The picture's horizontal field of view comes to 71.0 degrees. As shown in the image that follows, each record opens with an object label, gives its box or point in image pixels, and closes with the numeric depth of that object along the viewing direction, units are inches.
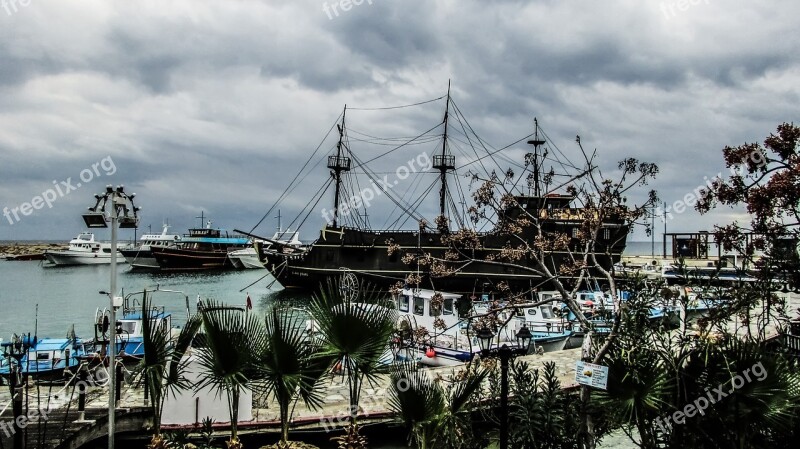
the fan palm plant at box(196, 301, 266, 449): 262.7
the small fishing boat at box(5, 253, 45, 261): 5088.6
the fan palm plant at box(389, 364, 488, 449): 262.2
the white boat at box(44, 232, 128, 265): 3767.2
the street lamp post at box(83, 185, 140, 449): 317.7
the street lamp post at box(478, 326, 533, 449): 268.1
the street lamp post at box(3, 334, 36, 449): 316.3
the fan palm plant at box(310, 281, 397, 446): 260.4
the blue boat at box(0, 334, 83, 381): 693.3
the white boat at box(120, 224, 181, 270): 3366.1
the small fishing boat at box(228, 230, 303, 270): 3378.4
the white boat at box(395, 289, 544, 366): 740.0
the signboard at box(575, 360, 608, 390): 244.4
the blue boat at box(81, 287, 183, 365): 750.5
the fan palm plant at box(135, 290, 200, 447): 271.9
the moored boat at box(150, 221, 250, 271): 3056.1
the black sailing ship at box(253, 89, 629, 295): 1800.0
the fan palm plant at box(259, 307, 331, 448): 261.9
